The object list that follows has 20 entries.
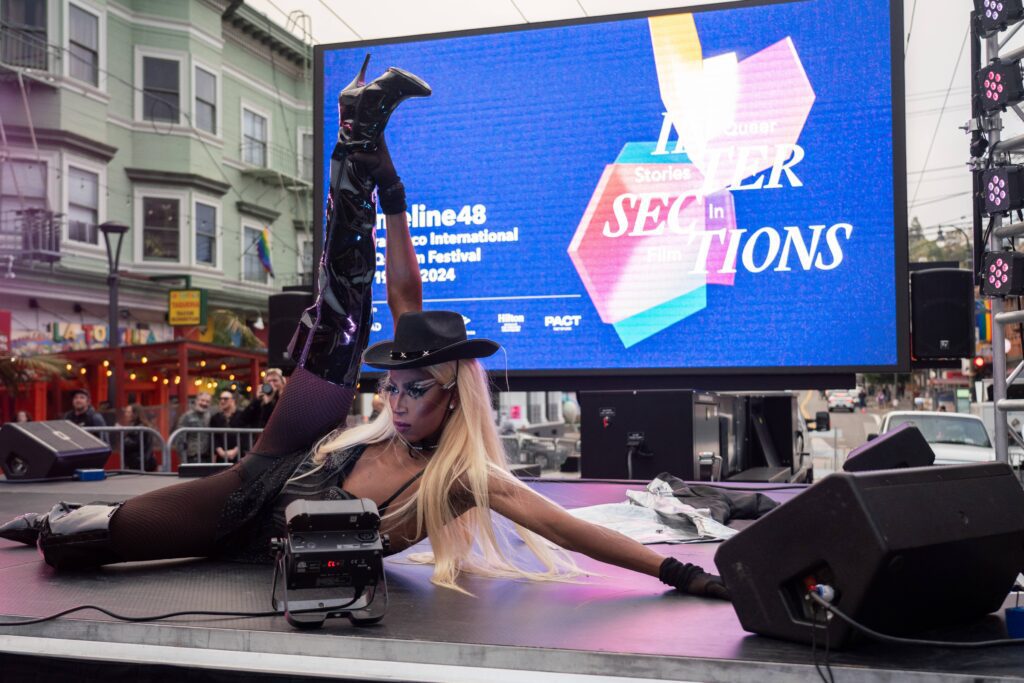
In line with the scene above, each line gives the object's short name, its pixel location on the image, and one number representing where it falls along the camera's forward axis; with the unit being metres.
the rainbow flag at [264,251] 18.92
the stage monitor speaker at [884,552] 1.71
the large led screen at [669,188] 5.86
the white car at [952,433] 8.78
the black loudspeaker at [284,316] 7.54
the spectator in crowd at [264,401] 7.57
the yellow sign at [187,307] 14.34
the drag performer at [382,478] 2.48
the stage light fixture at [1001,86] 3.76
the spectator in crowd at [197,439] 7.65
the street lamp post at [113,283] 10.04
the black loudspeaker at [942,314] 5.91
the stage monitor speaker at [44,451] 5.82
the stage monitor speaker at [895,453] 2.63
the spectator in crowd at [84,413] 8.33
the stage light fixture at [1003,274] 3.72
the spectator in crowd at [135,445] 8.01
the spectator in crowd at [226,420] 7.93
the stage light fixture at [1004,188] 3.74
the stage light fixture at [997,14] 3.79
